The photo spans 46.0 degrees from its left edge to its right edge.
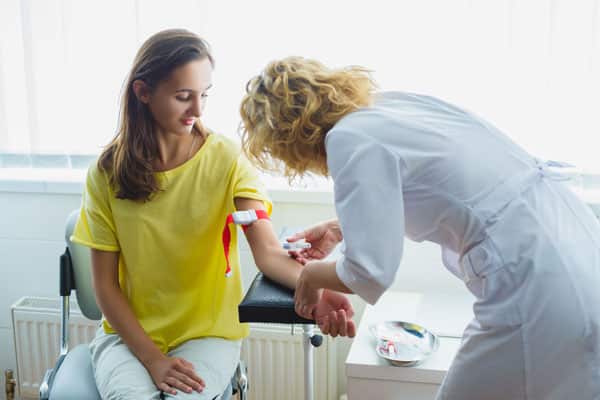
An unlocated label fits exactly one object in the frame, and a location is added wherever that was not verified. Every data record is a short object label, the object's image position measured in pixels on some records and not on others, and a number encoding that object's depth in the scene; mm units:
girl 1574
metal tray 1673
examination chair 1602
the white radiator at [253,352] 2197
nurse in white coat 1098
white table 1657
